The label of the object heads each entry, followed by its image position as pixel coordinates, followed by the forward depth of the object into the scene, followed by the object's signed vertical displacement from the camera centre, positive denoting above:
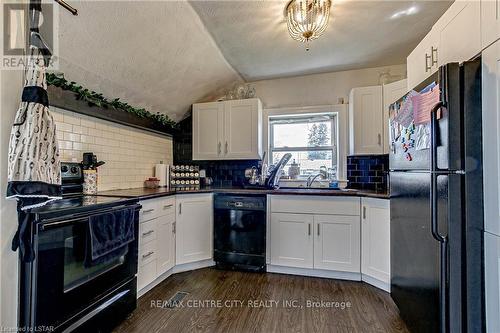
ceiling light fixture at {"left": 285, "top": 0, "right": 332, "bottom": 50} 1.77 +1.20
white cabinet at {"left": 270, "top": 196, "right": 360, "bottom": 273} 2.34 -0.67
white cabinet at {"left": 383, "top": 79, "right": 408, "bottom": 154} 2.41 +0.80
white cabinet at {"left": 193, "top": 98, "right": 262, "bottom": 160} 3.06 +0.54
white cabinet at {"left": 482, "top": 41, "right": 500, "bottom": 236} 1.05 +0.15
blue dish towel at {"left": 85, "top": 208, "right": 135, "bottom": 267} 1.38 -0.42
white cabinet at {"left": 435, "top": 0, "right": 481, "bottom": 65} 1.19 +0.77
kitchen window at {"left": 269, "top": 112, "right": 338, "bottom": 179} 3.14 +0.40
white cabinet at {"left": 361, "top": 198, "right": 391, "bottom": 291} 2.10 -0.67
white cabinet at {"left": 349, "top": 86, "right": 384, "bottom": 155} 2.59 +0.56
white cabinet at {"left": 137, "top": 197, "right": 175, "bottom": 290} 2.00 -0.64
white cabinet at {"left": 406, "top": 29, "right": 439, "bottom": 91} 1.58 +0.80
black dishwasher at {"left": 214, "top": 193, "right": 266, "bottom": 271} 2.54 -0.68
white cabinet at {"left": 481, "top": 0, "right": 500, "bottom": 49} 1.05 +0.69
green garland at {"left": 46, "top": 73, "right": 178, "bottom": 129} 1.83 +0.68
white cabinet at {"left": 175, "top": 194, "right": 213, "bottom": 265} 2.52 -0.64
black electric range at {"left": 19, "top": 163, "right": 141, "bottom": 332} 1.12 -0.60
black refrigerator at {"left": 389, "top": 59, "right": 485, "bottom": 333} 1.11 -0.14
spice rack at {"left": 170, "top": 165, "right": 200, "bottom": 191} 2.98 -0.09
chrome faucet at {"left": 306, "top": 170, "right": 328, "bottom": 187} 3.03 -0.09
